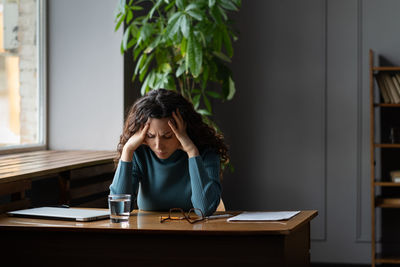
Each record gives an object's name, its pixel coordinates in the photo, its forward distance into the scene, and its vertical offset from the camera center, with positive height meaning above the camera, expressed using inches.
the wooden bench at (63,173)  158.3 -5.5
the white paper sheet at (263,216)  141.3 -10.4
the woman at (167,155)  155.4 -1.7
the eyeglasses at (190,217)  143.2 -11.0
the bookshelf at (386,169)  251.5 -8.0
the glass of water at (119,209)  140.6 -9.1
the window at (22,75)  205.6 +18.5
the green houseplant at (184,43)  199.1 +25.8
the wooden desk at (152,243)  134.3 -13.4
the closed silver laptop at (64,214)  142.8 -10.4
